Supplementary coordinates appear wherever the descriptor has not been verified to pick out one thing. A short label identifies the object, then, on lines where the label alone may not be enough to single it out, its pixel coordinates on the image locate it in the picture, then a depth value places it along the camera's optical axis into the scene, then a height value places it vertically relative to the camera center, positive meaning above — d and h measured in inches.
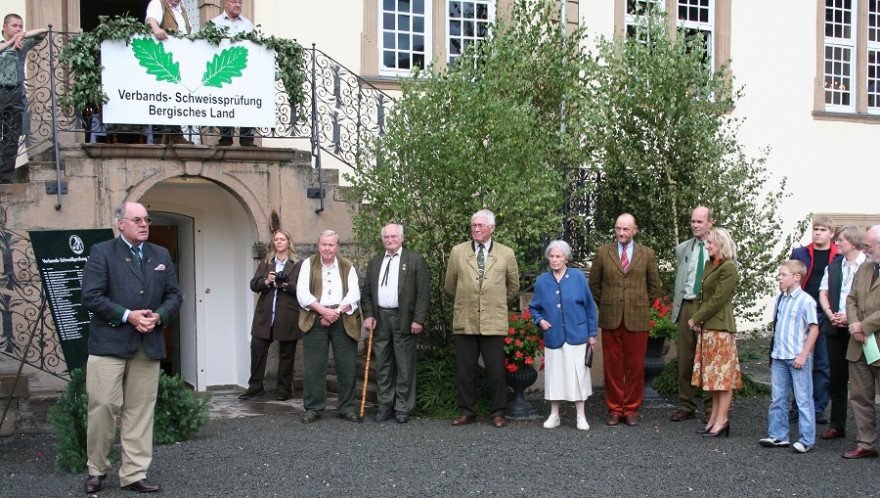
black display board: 306.3 -17.8
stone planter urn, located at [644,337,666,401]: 401.7 -57.3
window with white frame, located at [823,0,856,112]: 658.2 +107.1
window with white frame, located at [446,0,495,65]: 557.6 +109.5
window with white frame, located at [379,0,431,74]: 540.4 +99.8
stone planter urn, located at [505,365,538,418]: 365.4 -60.4
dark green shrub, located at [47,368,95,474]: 281.7 -58.0
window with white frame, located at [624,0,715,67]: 619.5 +124.6
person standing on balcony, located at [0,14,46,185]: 373.4 +46.9
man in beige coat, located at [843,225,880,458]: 299.6 -36.5
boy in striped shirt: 309.3 -42.3
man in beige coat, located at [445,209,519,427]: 348.8 -29.3
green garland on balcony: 376.8 +61.5
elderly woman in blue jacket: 343.3 -38.0
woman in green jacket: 324.8 -36.5
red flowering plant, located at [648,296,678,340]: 402.3 -41.4
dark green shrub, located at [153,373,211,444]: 317.7 -61.4
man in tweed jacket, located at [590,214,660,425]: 354.9 -34.2
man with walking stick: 356.8 -33.7
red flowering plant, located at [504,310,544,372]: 364.5 -44.7
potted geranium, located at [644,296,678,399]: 402.0 -47.7
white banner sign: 383.9 +53.9
